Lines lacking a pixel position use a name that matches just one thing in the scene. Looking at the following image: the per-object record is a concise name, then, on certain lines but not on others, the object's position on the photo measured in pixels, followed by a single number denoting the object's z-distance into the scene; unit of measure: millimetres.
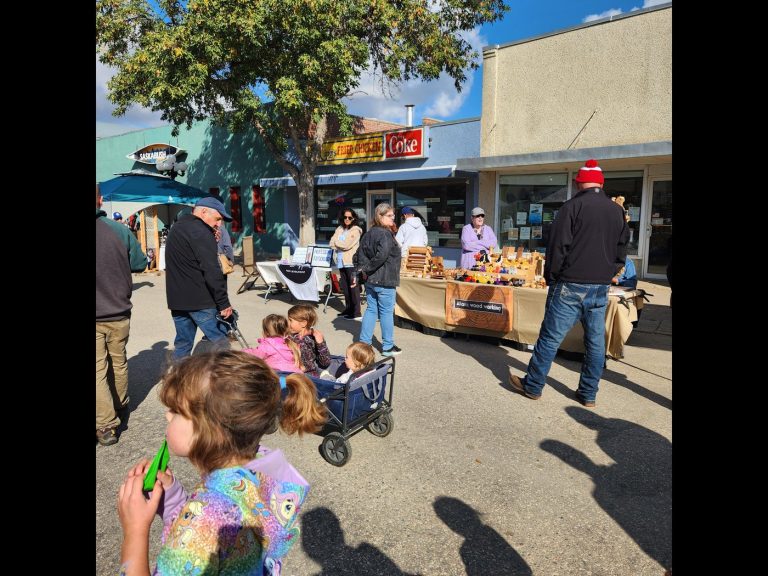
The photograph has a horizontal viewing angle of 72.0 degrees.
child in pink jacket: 4039
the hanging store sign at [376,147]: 14258
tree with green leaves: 11172
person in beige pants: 3871
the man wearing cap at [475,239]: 8555
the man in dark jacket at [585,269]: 4422
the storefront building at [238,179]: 18969
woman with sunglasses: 9016
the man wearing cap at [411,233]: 8938
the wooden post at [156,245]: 15250
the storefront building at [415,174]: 13602
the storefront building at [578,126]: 10242
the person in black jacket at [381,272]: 5895
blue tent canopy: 11298
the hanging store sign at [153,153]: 21875
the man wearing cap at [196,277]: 4430
